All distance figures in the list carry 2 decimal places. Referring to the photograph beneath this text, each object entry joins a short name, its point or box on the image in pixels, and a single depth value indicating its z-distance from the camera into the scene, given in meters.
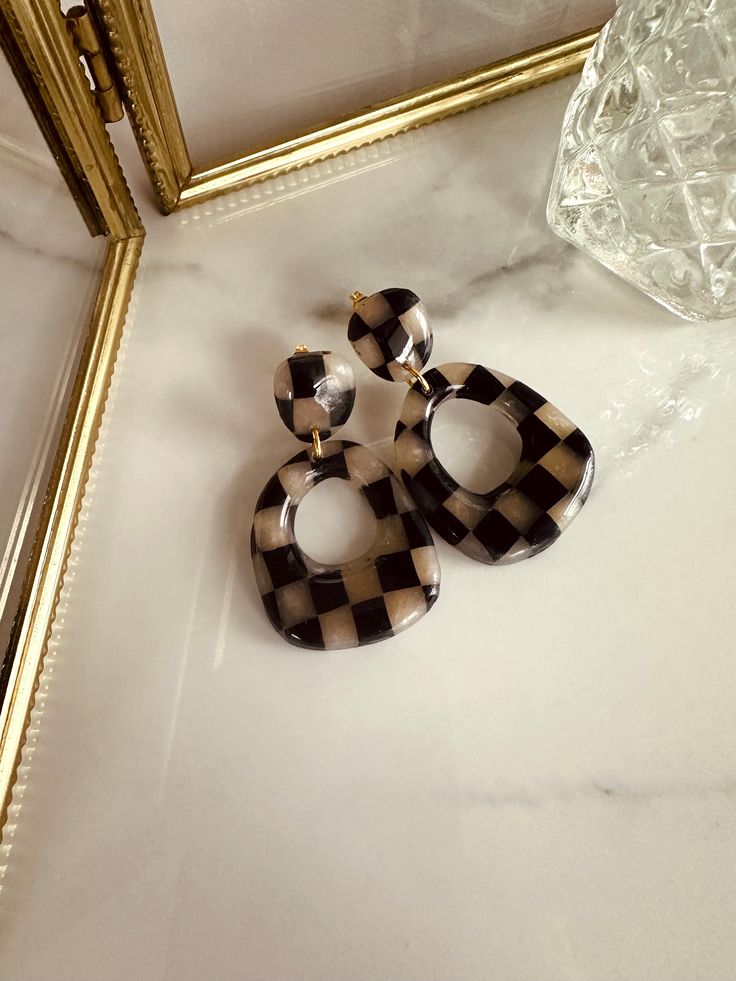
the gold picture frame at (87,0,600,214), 0.14
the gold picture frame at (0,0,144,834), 0.12
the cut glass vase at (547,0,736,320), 0.13
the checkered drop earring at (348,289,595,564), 0.13
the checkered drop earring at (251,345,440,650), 0.13
